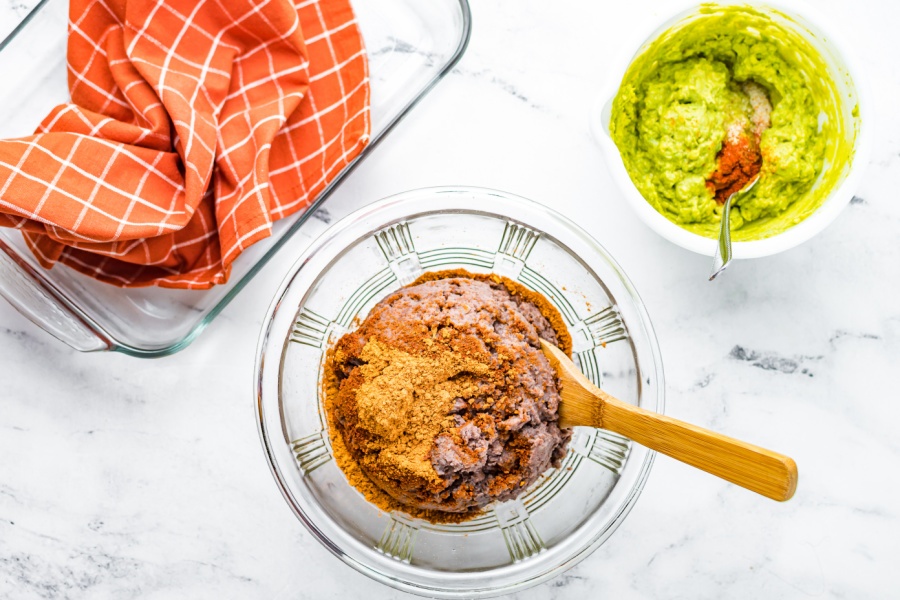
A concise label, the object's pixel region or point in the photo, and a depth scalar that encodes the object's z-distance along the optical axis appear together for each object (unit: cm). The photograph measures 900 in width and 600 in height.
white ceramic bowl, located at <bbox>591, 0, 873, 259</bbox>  55
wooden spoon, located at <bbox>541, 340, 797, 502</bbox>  44
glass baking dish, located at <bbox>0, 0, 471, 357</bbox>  59
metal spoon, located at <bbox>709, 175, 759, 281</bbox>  54
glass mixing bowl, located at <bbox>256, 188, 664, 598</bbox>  54
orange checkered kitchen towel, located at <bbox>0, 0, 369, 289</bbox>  56
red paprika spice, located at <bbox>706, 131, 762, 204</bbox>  57
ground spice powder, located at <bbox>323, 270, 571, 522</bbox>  49
